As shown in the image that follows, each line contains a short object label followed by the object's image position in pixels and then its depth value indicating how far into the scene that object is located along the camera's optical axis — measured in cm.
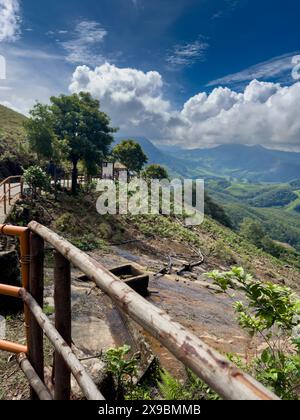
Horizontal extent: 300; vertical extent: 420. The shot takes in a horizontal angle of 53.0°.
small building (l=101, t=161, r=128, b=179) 3991
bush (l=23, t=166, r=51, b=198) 1684
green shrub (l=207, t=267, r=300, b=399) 235
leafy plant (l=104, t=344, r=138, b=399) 414
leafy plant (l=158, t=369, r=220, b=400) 371
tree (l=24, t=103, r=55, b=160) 2058
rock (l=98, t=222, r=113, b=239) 1830
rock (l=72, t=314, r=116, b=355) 550
